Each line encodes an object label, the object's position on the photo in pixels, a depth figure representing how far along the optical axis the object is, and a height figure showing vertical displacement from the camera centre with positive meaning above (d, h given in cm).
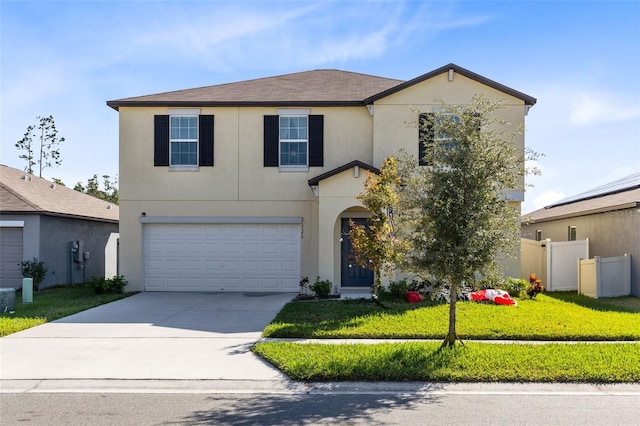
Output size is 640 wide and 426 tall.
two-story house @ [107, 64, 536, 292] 1736 +151
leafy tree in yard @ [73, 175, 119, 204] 4619 +371
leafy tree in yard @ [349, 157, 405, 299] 1283 +7
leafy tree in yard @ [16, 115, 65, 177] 4166 +684
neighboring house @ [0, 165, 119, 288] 1858 -1
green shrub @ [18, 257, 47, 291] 1800 -136
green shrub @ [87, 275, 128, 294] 1684 -173
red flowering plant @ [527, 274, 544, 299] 1479 -160
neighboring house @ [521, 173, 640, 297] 1656 +36
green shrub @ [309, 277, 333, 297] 1540 -166
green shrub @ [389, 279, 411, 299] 1434 -156
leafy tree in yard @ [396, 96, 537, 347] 849 +51
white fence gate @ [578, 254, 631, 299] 1595 -141
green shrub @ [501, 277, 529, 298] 1489 -162
